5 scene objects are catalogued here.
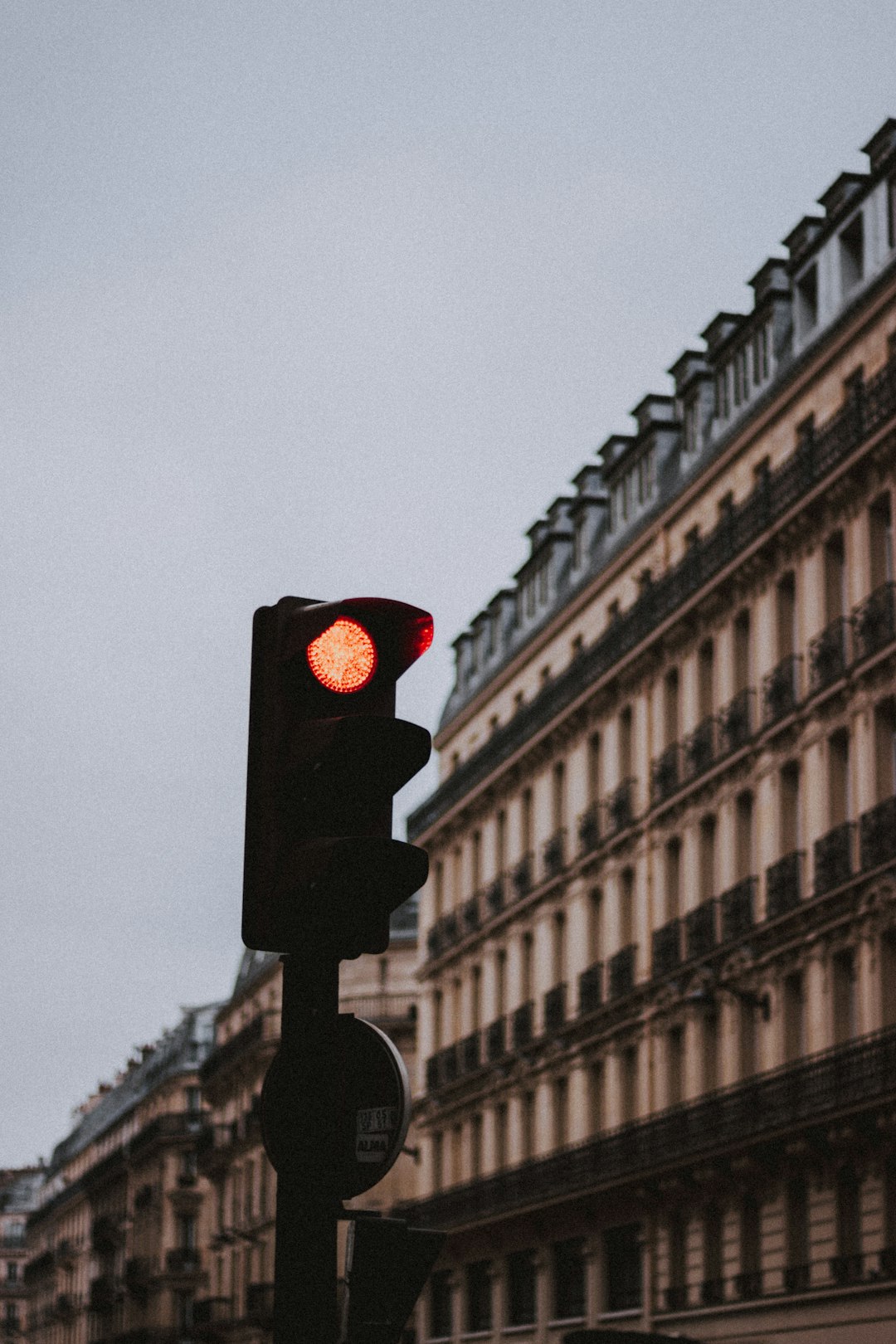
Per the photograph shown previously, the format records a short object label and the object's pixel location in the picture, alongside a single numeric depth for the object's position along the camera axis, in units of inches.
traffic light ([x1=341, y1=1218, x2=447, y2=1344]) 256.5
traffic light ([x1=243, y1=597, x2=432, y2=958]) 241.1
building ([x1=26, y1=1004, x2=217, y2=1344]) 5517.2
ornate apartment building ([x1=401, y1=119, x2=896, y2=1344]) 2055.0
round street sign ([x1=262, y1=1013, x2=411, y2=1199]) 245.0
